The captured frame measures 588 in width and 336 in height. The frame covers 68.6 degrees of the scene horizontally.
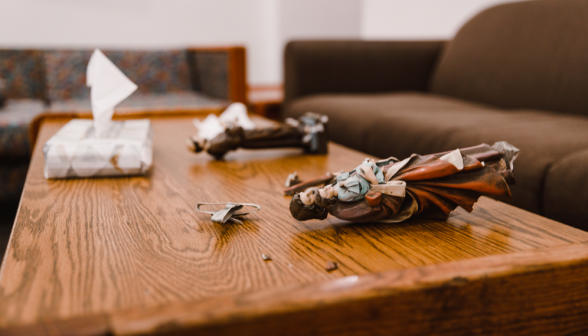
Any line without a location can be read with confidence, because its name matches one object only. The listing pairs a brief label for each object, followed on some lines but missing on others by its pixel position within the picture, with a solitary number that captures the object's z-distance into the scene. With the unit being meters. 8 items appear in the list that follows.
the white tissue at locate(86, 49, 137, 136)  0.84
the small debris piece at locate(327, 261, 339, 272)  0.43
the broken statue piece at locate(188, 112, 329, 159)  0.94
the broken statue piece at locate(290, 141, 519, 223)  0.51
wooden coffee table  0.35
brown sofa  0.93
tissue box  0.78
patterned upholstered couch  1.84
